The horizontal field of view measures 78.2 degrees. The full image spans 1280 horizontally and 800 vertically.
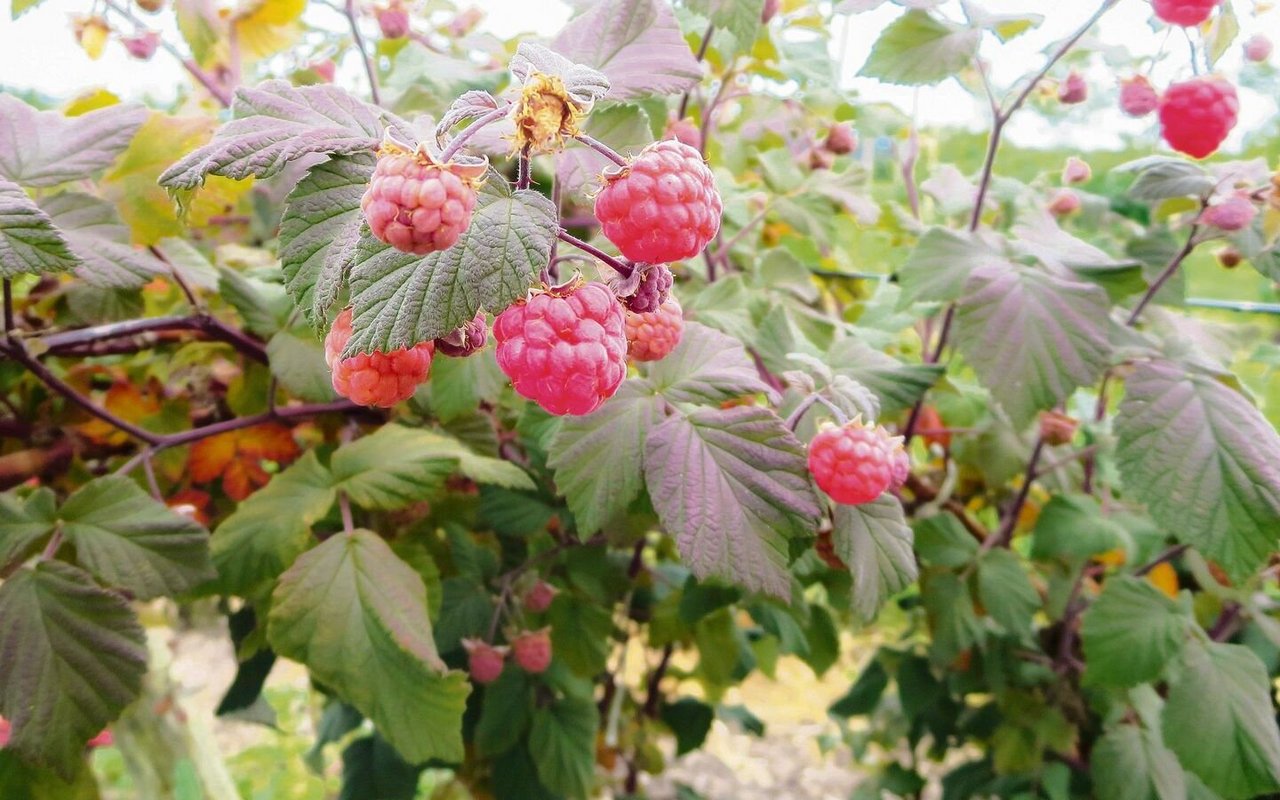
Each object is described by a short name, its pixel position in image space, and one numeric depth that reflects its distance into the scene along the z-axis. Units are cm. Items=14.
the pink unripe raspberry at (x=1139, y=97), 24
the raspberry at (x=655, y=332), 14
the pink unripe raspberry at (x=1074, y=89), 27
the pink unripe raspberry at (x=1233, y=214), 22
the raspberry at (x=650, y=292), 12
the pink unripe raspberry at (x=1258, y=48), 26
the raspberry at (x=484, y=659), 24
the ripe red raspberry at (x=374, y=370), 12
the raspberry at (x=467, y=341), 12
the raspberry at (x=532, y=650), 25
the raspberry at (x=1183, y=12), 19
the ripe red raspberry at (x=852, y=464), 15
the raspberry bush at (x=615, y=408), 12
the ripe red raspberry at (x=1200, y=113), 22
